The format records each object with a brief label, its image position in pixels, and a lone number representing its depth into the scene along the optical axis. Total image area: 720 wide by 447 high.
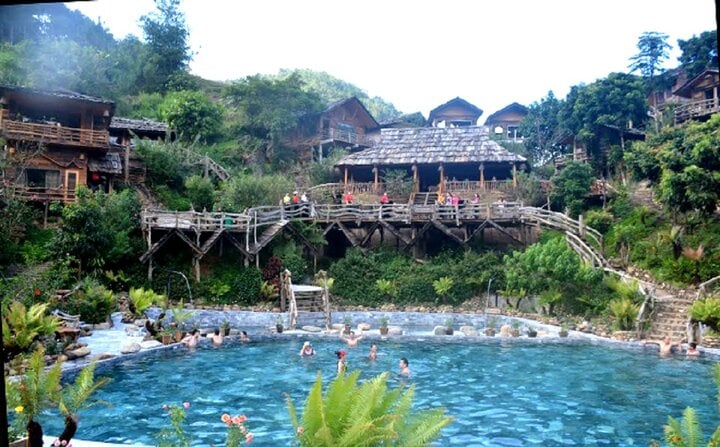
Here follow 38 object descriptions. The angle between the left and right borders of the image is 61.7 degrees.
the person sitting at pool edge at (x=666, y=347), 14.81
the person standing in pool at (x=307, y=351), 15.24
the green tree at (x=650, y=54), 37.34
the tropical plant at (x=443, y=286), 22.44
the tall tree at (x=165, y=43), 45.50
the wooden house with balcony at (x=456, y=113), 44.12
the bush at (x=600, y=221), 24.94
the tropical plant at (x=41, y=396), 5.65
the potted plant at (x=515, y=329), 17.60
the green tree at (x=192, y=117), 35.09
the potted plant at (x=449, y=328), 18.08
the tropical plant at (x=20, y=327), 11.32
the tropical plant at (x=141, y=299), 18.38
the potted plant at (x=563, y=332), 17.17
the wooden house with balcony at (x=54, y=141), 24.48
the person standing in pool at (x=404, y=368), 13.12
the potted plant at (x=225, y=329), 17.53
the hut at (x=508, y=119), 42.75
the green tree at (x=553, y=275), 19.50
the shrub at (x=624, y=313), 17.22
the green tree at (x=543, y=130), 37.28
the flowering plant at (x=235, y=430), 4.95
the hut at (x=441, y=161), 29.89
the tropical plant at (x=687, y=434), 4.91
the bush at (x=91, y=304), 16.98
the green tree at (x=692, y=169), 19.20
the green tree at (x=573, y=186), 27.12
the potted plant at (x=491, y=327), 17.86
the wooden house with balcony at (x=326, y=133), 37.00
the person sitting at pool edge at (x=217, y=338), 16.73
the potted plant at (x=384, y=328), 18.16
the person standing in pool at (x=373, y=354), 14.91
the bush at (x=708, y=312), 14.52
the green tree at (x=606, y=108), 31.11
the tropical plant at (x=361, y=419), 4.62
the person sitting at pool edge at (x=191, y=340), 16.27
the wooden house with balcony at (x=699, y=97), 30.55
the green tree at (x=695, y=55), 34.22
